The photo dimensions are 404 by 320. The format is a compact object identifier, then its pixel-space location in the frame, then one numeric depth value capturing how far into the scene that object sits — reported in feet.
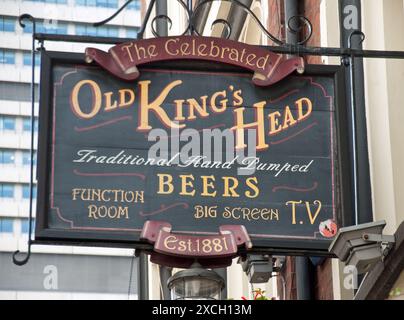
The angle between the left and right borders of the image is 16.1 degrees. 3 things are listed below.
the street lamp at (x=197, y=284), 33.12
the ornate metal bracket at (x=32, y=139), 33.02
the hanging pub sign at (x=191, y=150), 33.55
